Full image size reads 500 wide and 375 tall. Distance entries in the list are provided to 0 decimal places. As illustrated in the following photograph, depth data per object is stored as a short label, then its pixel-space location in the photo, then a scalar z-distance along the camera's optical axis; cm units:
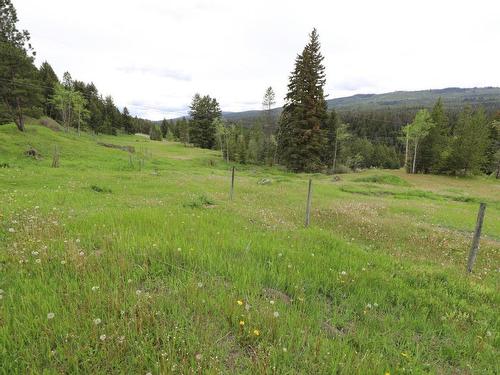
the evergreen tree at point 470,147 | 5047
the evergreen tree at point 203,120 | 7750
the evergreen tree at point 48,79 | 7199
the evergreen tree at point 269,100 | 6234
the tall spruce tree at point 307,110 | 4359
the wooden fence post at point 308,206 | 974
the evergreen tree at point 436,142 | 5438
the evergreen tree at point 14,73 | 3534
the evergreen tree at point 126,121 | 11256
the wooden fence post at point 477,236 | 671
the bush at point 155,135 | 11900
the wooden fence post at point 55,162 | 2505
